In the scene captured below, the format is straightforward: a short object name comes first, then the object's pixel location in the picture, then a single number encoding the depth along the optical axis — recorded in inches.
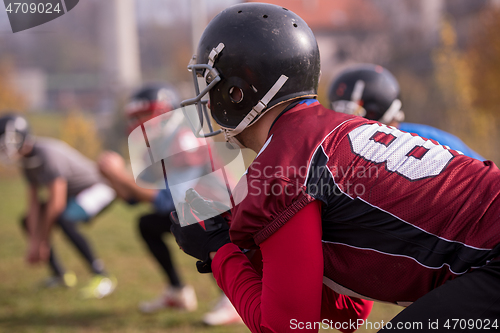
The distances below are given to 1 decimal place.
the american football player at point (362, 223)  116.9
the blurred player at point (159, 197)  340.8
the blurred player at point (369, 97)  304.5
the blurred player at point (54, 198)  436.8
